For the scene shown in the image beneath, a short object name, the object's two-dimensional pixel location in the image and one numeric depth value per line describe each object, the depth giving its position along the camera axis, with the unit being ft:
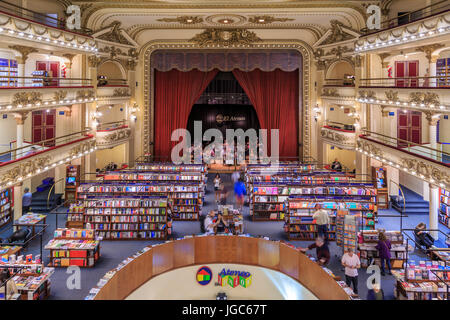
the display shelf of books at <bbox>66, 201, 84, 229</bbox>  39.50
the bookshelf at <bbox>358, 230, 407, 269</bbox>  31.48
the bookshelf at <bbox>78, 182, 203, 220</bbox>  43.29
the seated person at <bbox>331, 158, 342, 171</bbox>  61.26
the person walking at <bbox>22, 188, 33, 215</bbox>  43.73
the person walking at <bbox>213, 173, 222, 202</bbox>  54.34
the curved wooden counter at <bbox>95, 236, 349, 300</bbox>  27.96
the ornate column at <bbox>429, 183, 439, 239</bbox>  37.55
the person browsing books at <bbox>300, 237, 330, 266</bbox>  29.12
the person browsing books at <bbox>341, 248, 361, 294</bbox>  26.21
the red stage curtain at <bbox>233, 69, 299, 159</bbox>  71.51
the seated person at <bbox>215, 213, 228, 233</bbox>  36.58
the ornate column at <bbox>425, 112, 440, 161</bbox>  39.39
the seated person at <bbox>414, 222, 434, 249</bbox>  33.64
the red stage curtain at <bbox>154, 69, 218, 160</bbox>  71.36
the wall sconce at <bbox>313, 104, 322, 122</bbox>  65.51
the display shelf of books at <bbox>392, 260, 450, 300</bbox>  25.11
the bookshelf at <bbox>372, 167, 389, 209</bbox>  48.62
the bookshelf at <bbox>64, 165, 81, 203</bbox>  51.77
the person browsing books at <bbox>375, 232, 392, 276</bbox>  29.66
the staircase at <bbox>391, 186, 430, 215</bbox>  46.57
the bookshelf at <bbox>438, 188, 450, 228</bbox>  42.78
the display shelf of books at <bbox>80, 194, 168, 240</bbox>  38.06
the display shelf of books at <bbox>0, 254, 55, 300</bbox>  24.86
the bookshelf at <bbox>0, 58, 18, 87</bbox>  49.34
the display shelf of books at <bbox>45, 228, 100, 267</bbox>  31.76
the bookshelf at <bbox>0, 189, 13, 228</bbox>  42.83
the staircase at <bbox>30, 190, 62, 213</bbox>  48.21
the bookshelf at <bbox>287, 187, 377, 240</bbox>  37.65
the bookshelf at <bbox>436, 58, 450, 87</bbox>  47.82
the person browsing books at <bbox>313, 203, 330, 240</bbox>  34.42
